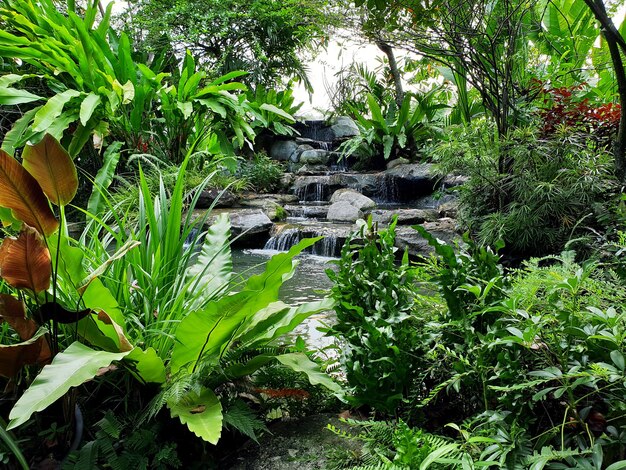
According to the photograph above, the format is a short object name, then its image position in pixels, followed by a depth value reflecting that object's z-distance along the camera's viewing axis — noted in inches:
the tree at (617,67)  73.0
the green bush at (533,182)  139.3
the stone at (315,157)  485.1
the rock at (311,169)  441.2
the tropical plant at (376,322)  45.5
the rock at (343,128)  569.9
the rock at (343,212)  293.1
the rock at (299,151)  503.5
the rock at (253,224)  254.6
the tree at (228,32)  515.8
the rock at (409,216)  256.6
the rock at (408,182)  354.3
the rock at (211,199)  311.3
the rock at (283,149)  517.0
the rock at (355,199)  317.4
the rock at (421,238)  203.0
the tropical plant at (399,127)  378.0
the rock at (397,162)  398.9
